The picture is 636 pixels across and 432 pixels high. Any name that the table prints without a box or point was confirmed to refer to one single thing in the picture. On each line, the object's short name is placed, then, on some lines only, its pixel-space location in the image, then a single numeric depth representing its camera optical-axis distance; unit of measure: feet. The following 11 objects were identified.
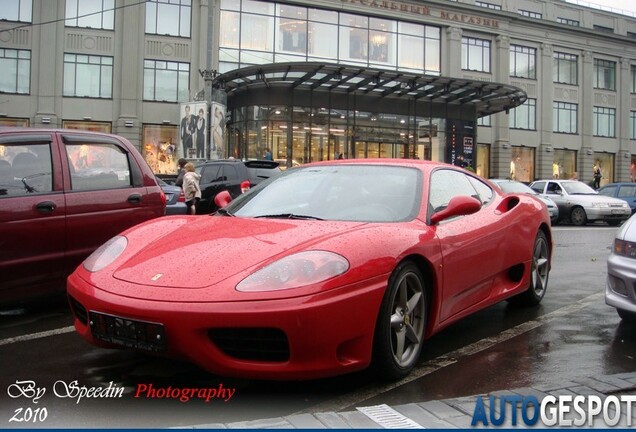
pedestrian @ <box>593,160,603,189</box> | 108.88
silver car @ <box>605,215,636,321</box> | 14.78
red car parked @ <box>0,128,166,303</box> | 15.72
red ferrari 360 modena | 9.70
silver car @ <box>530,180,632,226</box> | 62.13
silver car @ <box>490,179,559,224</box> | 53.67
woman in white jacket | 43.42
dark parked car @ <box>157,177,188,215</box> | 35.99
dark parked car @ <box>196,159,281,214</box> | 47.37
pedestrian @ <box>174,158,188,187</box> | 47.80
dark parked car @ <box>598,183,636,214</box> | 70.85
